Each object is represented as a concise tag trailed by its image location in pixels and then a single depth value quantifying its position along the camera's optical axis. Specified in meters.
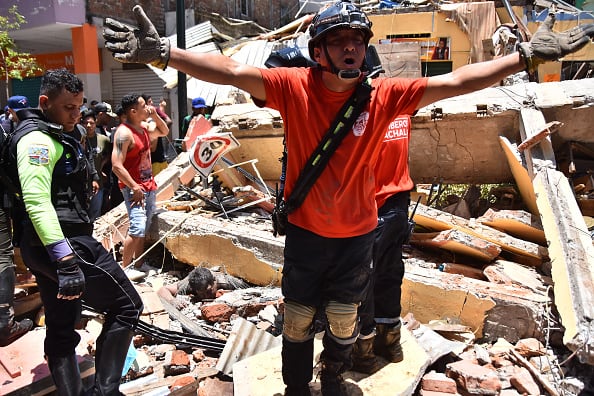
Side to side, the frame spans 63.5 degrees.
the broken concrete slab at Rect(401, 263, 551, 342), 3.82
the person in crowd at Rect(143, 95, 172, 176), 6.84
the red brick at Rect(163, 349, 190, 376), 3.54
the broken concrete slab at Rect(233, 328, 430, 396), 2.91
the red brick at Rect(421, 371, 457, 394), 3.16
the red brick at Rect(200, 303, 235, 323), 4.31
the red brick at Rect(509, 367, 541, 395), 3.22
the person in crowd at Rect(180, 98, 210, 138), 8.11
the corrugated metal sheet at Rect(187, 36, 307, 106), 13.59
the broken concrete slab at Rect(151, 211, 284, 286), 4.98
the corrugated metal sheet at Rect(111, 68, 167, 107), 14.29
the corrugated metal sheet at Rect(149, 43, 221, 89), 13.38
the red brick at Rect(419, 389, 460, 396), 3.13
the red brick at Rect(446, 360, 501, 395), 3.16
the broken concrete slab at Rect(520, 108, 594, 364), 2.95
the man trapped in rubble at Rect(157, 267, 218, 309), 4.74
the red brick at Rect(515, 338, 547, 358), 3.65
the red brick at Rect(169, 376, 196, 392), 3.22
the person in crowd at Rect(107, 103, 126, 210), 6.52
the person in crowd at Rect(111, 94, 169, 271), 4.80
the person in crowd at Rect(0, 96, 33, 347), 3.54
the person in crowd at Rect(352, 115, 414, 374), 3.18
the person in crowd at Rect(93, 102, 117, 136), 6.99
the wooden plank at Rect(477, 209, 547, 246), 4.83
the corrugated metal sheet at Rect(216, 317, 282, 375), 3.41
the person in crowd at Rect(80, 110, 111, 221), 6.12
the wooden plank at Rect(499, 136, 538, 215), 4.95
